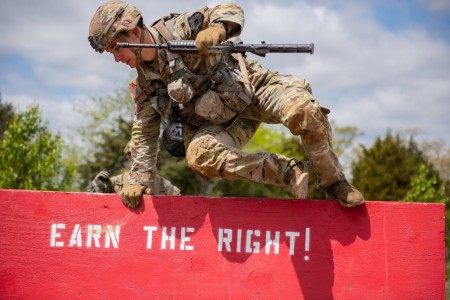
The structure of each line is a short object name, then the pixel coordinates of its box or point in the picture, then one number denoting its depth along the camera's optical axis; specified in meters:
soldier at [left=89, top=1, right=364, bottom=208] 3.95
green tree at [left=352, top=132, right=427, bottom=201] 23.39
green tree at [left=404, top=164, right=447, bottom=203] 15.41
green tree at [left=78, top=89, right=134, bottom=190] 28.30
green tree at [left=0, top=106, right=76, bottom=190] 12.58
